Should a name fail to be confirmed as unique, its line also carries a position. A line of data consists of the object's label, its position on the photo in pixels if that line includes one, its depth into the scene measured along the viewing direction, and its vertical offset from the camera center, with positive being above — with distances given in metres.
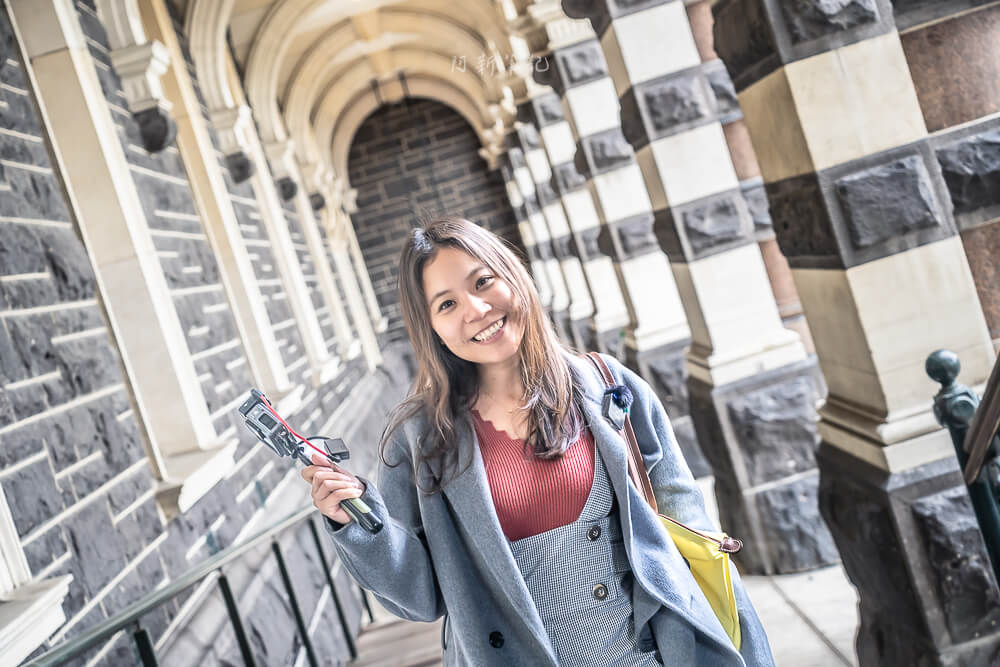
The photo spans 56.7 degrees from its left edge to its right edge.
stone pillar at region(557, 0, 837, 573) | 3.73 -0.31
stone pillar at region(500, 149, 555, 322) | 12.02 +0.91
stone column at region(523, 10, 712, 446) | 5.19 +0.37
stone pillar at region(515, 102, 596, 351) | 8.88 +0.35
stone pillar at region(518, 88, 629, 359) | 6.75 +0.32
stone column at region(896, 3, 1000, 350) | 2.27 +0.11
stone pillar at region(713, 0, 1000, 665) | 2.26 -0.24
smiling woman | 1.46 -0.33
